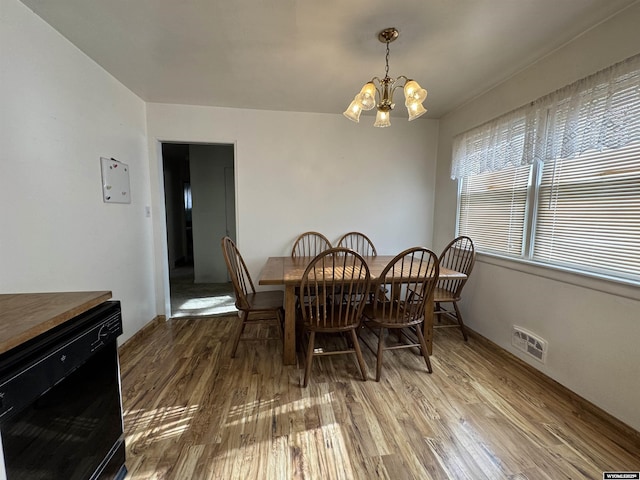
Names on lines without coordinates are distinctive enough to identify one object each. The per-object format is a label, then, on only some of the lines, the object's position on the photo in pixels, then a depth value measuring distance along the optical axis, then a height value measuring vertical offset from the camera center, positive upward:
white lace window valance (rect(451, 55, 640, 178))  1.41 +0.65
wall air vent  1.85 -0.93
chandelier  1.57 +0.74
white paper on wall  2.02 +0.26
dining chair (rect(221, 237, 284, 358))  1.97 -0.73
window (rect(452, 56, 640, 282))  1.43 +0.30
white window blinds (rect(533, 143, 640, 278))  1.43 +0.05
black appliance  0.68 -0.61
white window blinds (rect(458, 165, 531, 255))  2.09 +0.09
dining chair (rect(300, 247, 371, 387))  1.73 -0.72
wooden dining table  1.84 -0.53
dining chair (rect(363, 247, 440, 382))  1.84 -0.70
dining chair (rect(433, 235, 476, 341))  2.34 -0.51
